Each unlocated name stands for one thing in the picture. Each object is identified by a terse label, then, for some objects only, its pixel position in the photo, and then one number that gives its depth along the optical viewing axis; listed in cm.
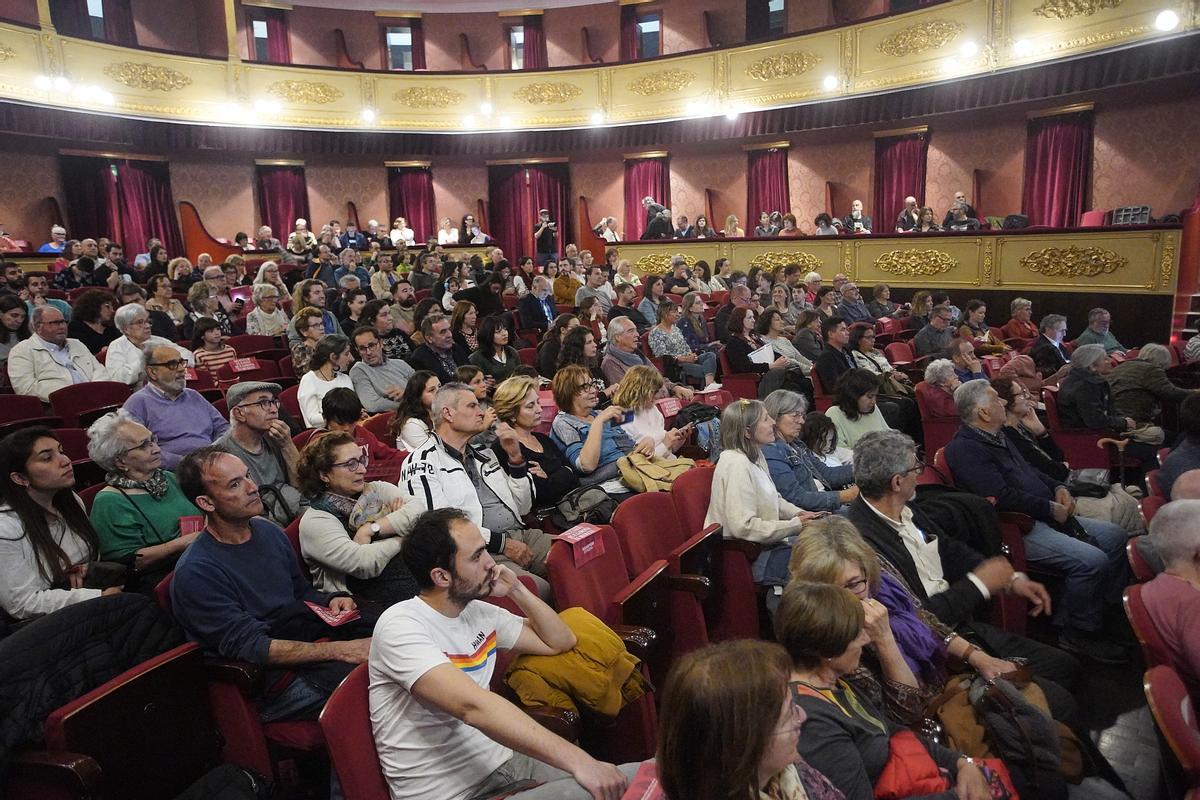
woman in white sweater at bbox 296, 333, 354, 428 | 387
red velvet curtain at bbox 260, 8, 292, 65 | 1283
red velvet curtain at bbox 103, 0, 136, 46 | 1130
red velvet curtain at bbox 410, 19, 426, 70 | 1367
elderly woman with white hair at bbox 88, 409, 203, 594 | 232
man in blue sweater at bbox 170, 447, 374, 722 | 190
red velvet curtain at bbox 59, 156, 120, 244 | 1076
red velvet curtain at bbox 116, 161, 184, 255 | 1118
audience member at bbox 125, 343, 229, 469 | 339
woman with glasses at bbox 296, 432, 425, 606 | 222
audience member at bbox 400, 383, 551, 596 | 257
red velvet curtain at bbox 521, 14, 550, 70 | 1374
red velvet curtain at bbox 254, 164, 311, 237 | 1273
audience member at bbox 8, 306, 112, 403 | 414
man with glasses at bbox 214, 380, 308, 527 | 275
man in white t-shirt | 144
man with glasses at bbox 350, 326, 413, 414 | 431
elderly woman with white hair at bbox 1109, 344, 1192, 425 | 445
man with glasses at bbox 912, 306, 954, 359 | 653
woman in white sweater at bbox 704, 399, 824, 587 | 267
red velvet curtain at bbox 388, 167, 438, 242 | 1380
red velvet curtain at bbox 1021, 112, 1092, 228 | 965
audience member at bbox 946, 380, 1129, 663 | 288
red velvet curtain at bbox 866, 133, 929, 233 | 1105
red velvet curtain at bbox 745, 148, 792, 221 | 1248
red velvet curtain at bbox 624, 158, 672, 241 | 1345
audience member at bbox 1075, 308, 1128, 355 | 639
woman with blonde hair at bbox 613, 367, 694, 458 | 364
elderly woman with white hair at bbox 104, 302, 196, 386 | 429
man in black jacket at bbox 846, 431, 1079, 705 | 222
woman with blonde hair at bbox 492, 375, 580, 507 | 311
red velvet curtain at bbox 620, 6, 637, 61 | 1334
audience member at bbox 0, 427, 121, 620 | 206
